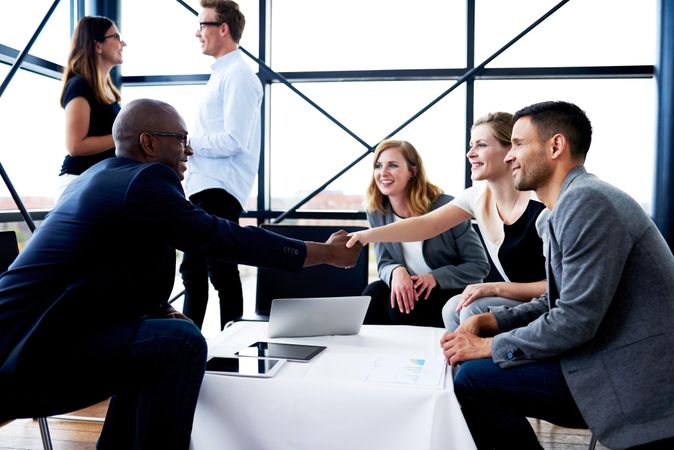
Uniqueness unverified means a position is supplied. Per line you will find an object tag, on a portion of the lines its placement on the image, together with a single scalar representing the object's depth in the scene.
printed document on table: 1.35
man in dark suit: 1.37
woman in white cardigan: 2.03
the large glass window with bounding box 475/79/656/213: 3.56
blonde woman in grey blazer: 2.53
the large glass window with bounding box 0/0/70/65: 3.22
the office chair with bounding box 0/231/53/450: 2.18
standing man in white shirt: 2.71
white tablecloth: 1.27
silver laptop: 1.71
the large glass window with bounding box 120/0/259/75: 3.91
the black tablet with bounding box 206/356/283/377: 1.39
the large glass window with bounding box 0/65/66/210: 3.32
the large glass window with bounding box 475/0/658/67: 3.50
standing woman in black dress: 2.49
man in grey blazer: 1.29
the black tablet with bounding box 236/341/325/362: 1.53
